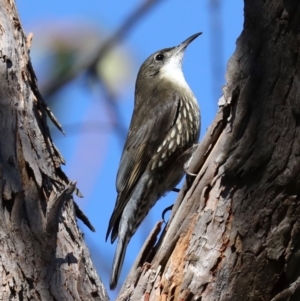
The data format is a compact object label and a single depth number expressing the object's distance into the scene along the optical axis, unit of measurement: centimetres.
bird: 976
